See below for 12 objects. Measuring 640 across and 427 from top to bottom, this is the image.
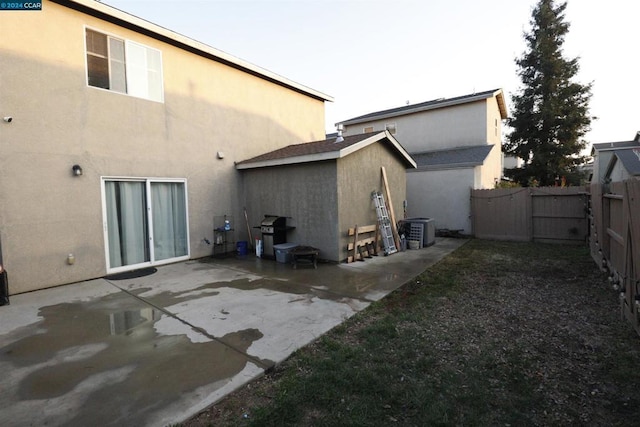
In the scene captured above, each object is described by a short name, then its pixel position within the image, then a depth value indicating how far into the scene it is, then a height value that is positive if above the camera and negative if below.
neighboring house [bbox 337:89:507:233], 11.98 +2.64
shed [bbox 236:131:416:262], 7.61 +0.47
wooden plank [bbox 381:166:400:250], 9.21 -0.39
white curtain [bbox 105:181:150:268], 6.82 -0.36
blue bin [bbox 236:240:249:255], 9.00 -1.29
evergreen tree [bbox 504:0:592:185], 15.58 +4.61
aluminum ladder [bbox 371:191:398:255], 8.80 -0.70
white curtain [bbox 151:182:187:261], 7.59 -0.35
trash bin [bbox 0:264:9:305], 4.95 -1.26
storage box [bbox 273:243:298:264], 7.85 -1.31
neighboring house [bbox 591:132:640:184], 6.49 +0.97
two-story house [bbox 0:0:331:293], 5.61 +1.49
